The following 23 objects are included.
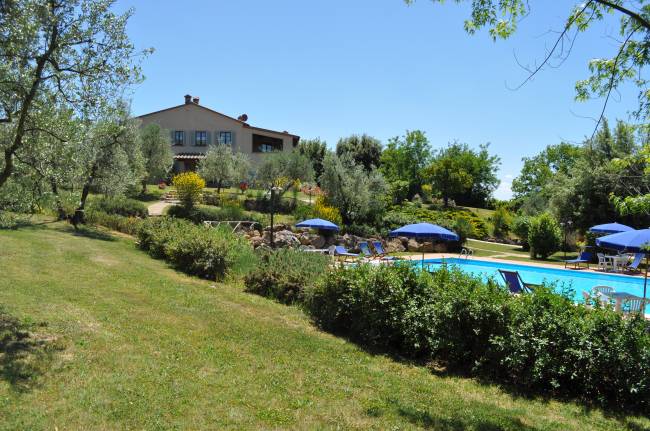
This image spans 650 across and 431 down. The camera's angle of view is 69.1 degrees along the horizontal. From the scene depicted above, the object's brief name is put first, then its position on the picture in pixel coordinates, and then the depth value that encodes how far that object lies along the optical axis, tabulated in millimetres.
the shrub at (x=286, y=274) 10516
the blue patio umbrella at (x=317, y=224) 23344
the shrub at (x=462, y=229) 28969
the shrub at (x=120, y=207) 24859
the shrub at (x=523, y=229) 32281
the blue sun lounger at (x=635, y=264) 20061
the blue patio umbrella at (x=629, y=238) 14085
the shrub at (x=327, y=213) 28094
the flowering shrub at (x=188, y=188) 27781
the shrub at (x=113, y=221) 21861
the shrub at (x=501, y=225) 37594
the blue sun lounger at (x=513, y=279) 13234
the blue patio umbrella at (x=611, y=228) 21172
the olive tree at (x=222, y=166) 38250
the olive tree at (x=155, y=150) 36875
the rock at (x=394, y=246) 26820
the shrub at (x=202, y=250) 13195
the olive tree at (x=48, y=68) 6184
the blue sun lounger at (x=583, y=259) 22375
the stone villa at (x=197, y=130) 49375
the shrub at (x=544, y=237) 27203
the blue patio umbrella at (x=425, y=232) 20531
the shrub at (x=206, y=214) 26984
